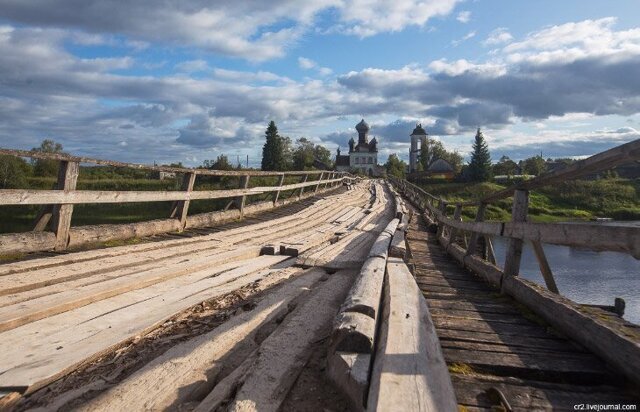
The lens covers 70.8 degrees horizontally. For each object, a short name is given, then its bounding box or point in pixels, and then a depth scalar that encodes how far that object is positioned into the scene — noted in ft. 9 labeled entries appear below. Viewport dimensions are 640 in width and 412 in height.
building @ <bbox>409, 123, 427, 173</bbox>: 499.51
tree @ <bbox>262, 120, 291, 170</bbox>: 285.84
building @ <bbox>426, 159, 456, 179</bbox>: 380.74
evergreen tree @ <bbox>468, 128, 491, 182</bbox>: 322.75
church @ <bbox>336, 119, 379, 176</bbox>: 455.63
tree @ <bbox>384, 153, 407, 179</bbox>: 380.37
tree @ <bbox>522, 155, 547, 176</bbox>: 395.57
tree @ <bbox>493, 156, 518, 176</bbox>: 410.23
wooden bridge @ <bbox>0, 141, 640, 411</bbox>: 7.38
